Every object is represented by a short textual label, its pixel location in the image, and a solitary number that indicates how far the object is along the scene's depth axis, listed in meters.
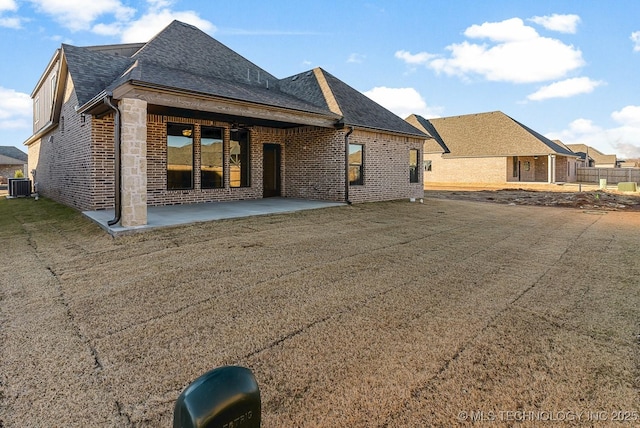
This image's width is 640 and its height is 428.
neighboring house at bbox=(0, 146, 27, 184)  32.38
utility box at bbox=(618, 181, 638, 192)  22.88
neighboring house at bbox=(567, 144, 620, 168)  59.52
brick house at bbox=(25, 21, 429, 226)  7.48
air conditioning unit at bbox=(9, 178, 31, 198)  15.69
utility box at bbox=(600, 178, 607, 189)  26.64
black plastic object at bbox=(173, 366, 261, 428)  1.29
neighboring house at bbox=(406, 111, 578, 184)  29.80
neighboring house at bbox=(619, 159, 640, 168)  72.75
